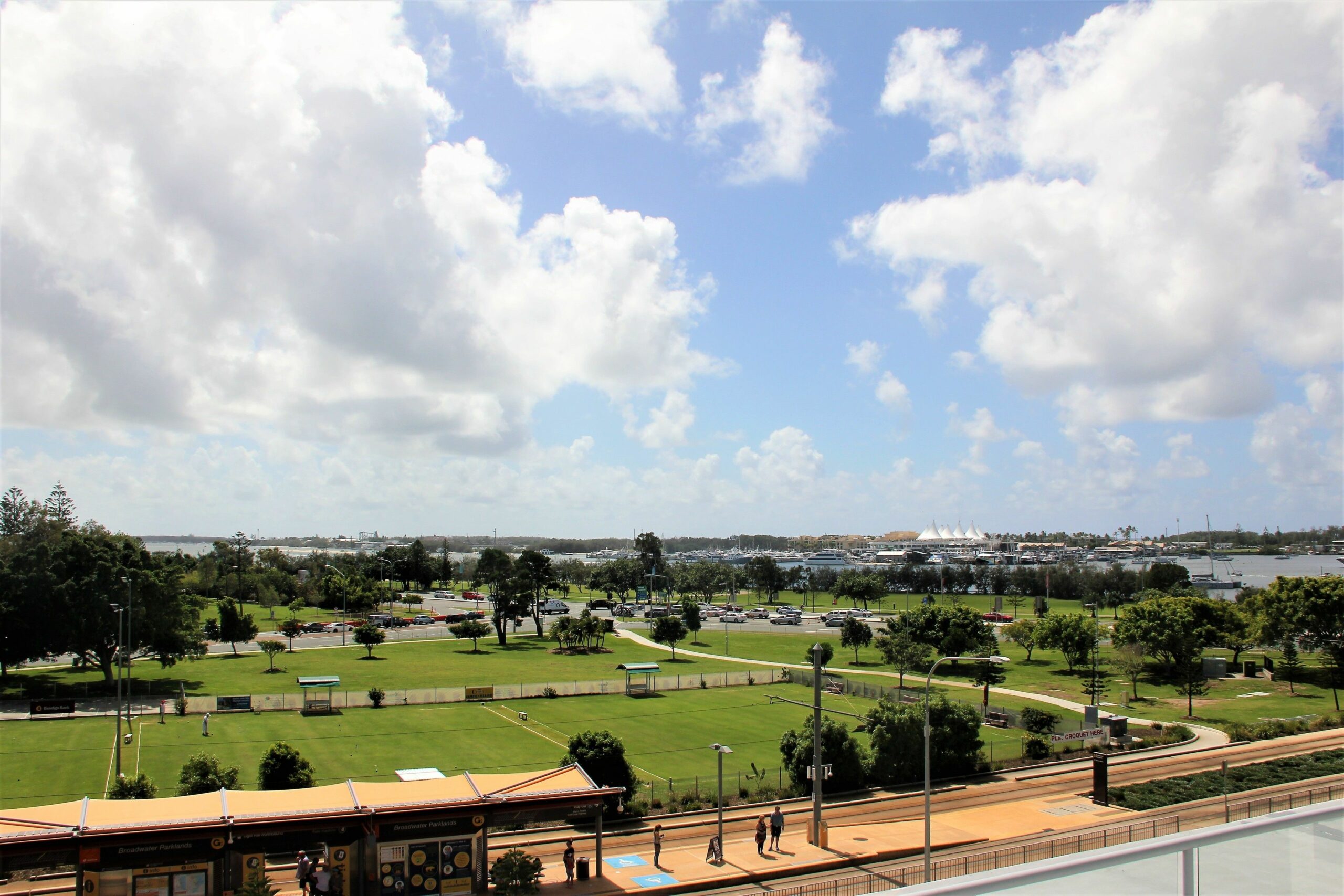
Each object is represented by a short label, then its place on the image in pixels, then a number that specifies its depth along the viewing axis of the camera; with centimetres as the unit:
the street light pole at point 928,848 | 2850
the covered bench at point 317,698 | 6000
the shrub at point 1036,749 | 5094
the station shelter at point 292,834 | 2514
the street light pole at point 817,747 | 3588
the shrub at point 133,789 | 3450
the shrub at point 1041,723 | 5353
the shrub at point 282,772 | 3831
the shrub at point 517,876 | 2791
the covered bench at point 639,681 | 7144
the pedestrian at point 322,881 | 2694
